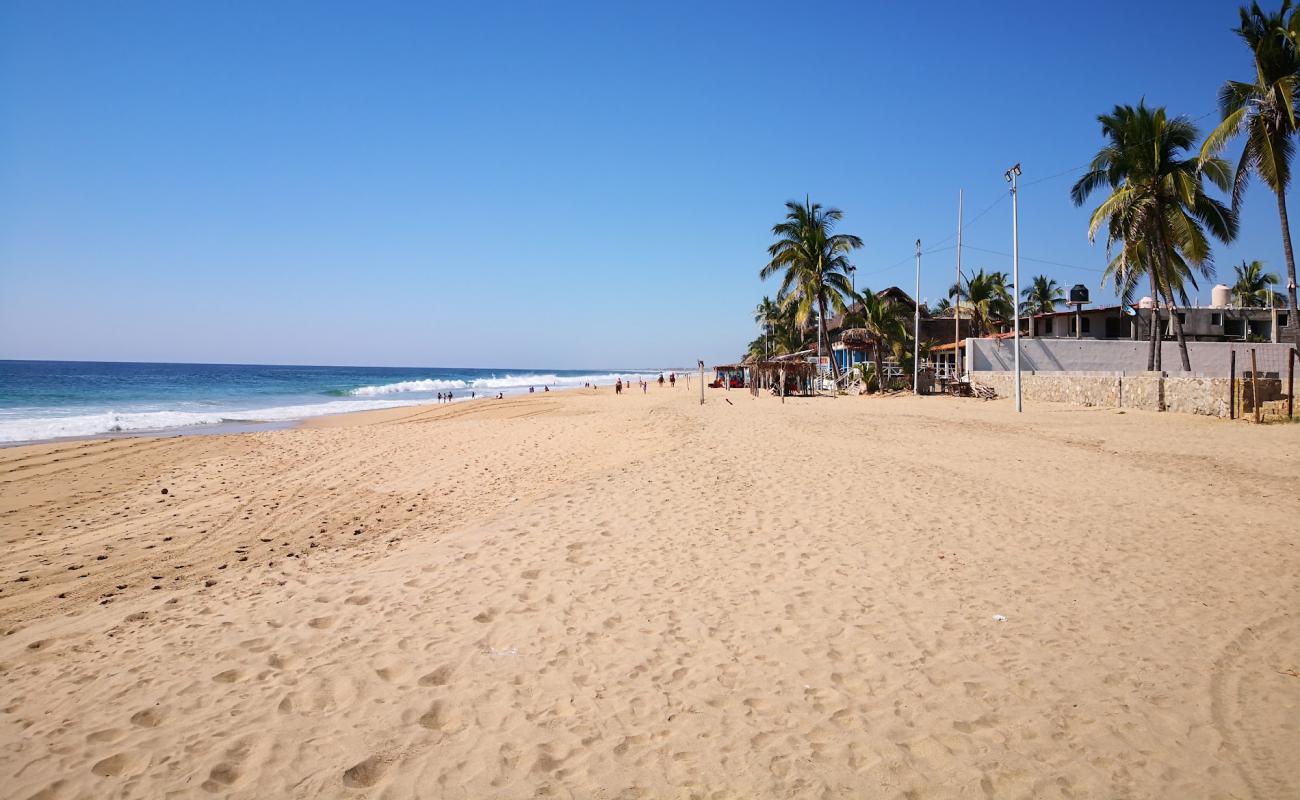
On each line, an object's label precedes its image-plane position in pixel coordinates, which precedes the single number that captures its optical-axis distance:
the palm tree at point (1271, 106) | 19.42
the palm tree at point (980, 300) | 41.88
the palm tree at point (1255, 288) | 50.84
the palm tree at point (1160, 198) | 23.59
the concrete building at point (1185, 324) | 34.84
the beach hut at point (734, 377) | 48.02
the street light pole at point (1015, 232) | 22.84
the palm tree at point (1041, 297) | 56.09
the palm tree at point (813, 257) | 33.12
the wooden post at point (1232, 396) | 16.64
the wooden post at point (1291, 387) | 15.44
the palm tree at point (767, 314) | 66.57
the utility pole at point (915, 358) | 28.44
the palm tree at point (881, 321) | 31.36
